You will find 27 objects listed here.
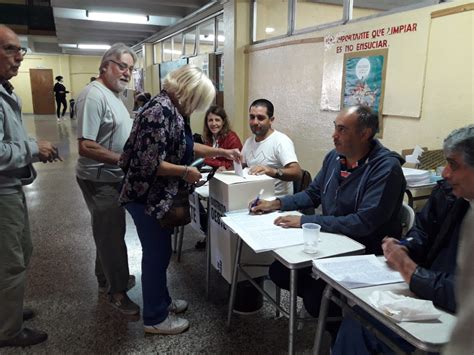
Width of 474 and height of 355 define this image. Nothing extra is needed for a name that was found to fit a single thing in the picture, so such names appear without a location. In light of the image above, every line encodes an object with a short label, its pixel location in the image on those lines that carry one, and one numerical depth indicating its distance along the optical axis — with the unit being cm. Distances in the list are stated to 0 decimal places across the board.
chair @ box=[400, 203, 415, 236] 168
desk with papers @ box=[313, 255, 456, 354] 95
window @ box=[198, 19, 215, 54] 577
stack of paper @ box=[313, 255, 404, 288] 120
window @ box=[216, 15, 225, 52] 527
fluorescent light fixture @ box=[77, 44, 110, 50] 1090
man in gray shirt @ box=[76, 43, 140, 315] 193
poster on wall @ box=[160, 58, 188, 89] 659
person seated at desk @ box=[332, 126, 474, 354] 111
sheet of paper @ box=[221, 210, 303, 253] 154
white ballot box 198
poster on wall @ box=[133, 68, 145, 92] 959
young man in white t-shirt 254
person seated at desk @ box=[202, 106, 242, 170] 317
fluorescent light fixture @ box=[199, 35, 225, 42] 587
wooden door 1558
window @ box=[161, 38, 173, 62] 783
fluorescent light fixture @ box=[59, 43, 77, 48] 1087
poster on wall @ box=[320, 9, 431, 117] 240
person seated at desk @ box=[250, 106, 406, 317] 160
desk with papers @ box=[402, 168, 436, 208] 215
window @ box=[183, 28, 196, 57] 656
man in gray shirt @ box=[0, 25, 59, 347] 169
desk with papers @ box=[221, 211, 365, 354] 143
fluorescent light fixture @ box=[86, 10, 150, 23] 589
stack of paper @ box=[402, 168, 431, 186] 216
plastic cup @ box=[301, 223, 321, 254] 147
